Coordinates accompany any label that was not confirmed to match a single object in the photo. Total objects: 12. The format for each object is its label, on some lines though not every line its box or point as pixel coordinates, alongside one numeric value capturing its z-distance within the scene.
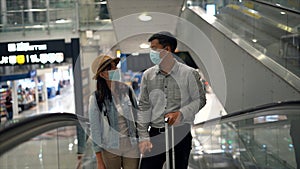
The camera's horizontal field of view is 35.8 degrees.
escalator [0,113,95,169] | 2.46
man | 3.61
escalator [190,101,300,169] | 3.75
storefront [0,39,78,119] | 10.77
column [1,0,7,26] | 14.76
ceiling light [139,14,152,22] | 12.91
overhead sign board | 10.72
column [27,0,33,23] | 15.07
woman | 3.83
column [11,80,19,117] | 25.69
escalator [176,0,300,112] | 5.44
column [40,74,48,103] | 32.72
